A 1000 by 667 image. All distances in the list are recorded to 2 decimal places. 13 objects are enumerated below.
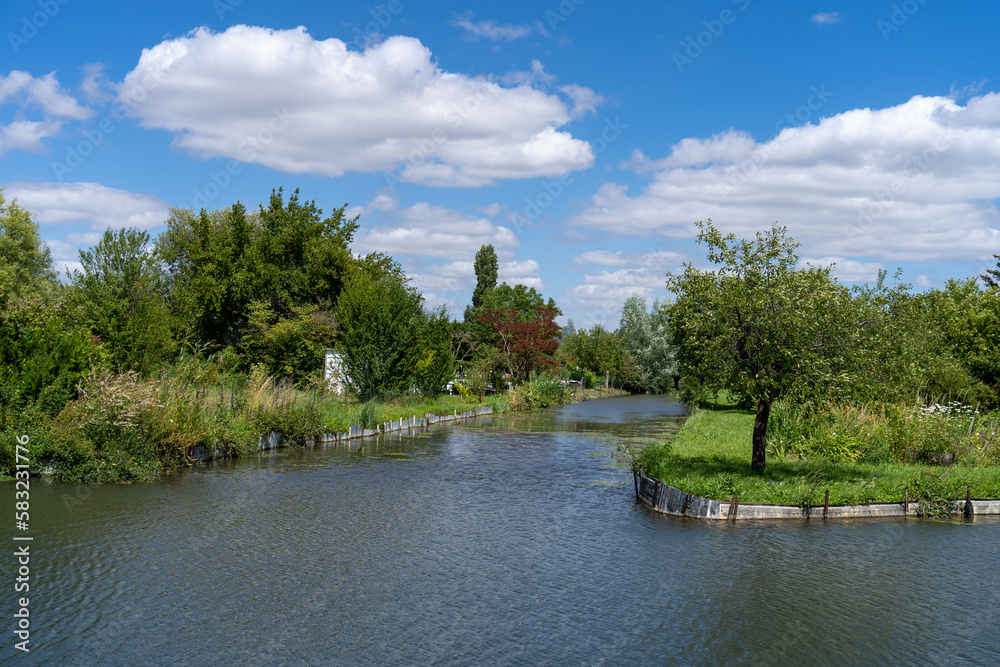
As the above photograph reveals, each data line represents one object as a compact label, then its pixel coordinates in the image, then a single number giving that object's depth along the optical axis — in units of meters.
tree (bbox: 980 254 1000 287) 64.11
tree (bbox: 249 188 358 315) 39.25
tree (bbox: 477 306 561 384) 51.84
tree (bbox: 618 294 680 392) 69.88
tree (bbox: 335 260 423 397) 32.91
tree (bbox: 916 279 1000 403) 30.78
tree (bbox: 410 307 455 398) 37.44
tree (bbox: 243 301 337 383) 36.72
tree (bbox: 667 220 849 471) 14.97
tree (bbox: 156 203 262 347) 39.69
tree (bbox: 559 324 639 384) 72.50
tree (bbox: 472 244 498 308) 84.38
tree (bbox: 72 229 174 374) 22.39
